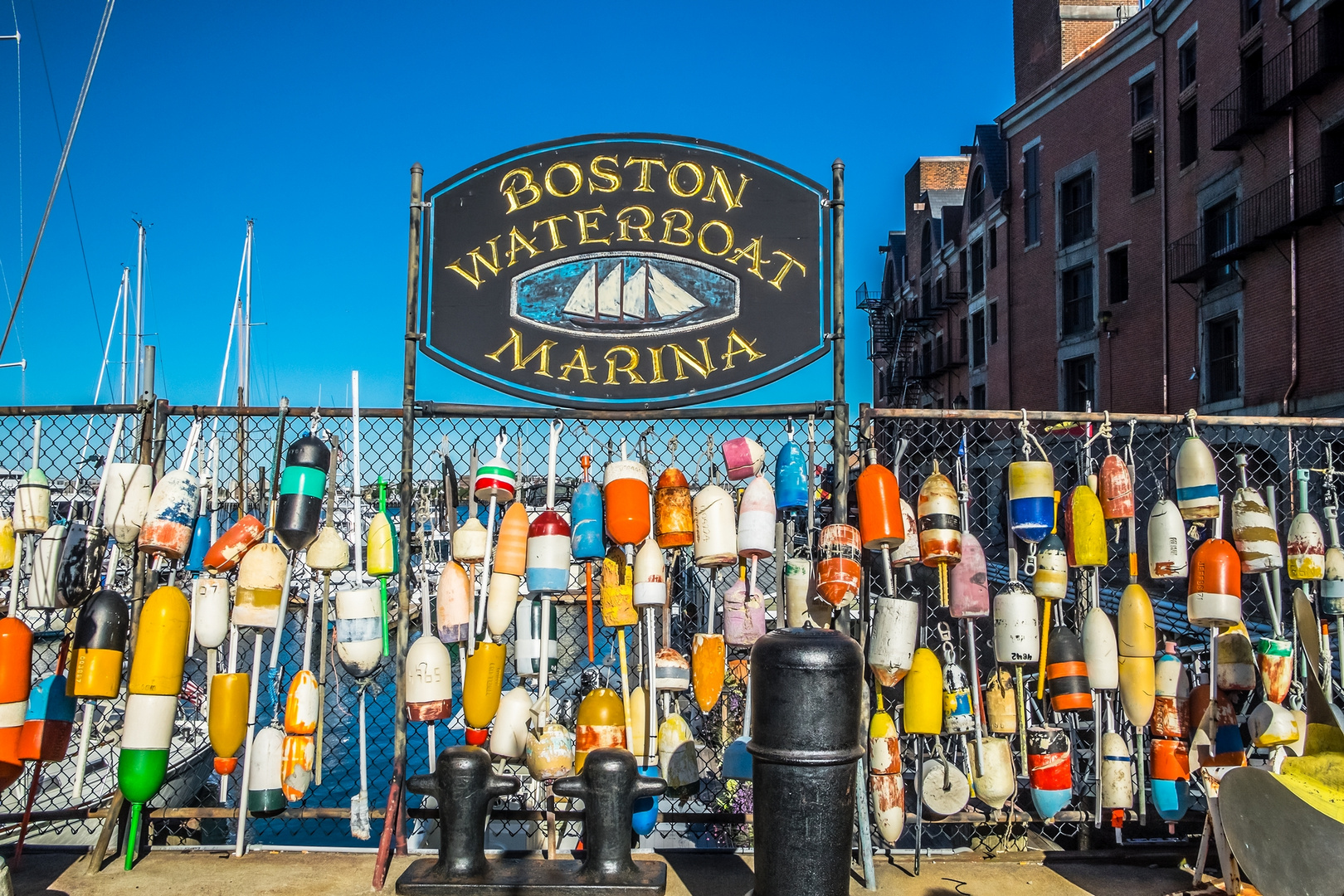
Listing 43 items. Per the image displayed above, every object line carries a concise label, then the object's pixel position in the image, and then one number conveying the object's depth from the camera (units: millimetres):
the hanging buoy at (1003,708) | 4262
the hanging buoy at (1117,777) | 4250
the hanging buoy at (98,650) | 3920
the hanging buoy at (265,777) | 4066
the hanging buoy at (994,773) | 4137
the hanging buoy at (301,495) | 4023
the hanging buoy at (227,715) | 4059
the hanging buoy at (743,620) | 4191
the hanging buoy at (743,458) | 4254
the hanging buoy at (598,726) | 4051
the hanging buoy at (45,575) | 4098
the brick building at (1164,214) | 15352
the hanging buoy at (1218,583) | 4191
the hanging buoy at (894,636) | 3988
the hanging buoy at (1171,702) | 4301
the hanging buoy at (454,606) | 4137
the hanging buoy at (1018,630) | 4141
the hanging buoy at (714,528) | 4102
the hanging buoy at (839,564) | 3977
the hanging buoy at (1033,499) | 4223
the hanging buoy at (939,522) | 4074
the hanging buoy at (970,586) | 4156
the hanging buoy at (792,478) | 4176
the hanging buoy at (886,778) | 4051
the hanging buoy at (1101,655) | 4188
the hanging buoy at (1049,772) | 4148
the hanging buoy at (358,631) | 4027
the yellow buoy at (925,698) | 4039
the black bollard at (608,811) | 3658
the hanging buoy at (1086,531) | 4258
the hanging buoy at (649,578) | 4098
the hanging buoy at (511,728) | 4039
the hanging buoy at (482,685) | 4051
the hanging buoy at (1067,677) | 4113
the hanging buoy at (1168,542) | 4262
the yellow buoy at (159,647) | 3908
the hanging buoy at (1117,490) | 4281
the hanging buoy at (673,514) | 4191
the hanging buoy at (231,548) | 4109
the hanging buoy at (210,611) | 4074
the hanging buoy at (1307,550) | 4426
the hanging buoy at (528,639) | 4207
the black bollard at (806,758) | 3127
